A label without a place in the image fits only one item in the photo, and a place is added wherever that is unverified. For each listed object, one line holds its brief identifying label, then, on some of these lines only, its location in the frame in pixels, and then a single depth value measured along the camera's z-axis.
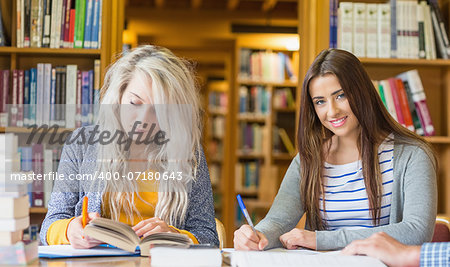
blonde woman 1.66
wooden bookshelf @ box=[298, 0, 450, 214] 2.96
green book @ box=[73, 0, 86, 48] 2.82
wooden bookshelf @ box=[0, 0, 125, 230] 2.80
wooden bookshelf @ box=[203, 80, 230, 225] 8.30
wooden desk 1.39
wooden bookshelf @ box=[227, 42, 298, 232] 5.34
